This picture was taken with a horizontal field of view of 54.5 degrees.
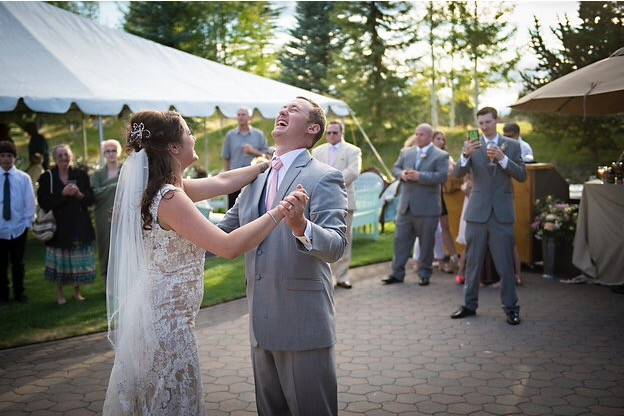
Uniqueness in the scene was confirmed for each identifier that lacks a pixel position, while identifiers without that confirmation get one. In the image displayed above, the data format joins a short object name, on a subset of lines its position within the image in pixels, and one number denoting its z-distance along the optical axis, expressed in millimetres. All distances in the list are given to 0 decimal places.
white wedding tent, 9359
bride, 2943
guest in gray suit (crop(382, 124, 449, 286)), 7766
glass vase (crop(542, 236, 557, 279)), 8312
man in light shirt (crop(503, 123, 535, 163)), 8352
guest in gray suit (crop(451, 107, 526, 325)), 6055
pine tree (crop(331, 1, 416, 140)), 28875
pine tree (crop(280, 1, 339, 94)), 32688
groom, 2848
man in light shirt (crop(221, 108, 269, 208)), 10180
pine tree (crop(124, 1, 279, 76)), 27703
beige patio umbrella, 6094
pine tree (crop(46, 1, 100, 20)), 43500
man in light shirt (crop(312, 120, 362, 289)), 7945
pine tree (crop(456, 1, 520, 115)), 25328
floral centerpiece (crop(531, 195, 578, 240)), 8141
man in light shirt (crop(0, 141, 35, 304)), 7461
